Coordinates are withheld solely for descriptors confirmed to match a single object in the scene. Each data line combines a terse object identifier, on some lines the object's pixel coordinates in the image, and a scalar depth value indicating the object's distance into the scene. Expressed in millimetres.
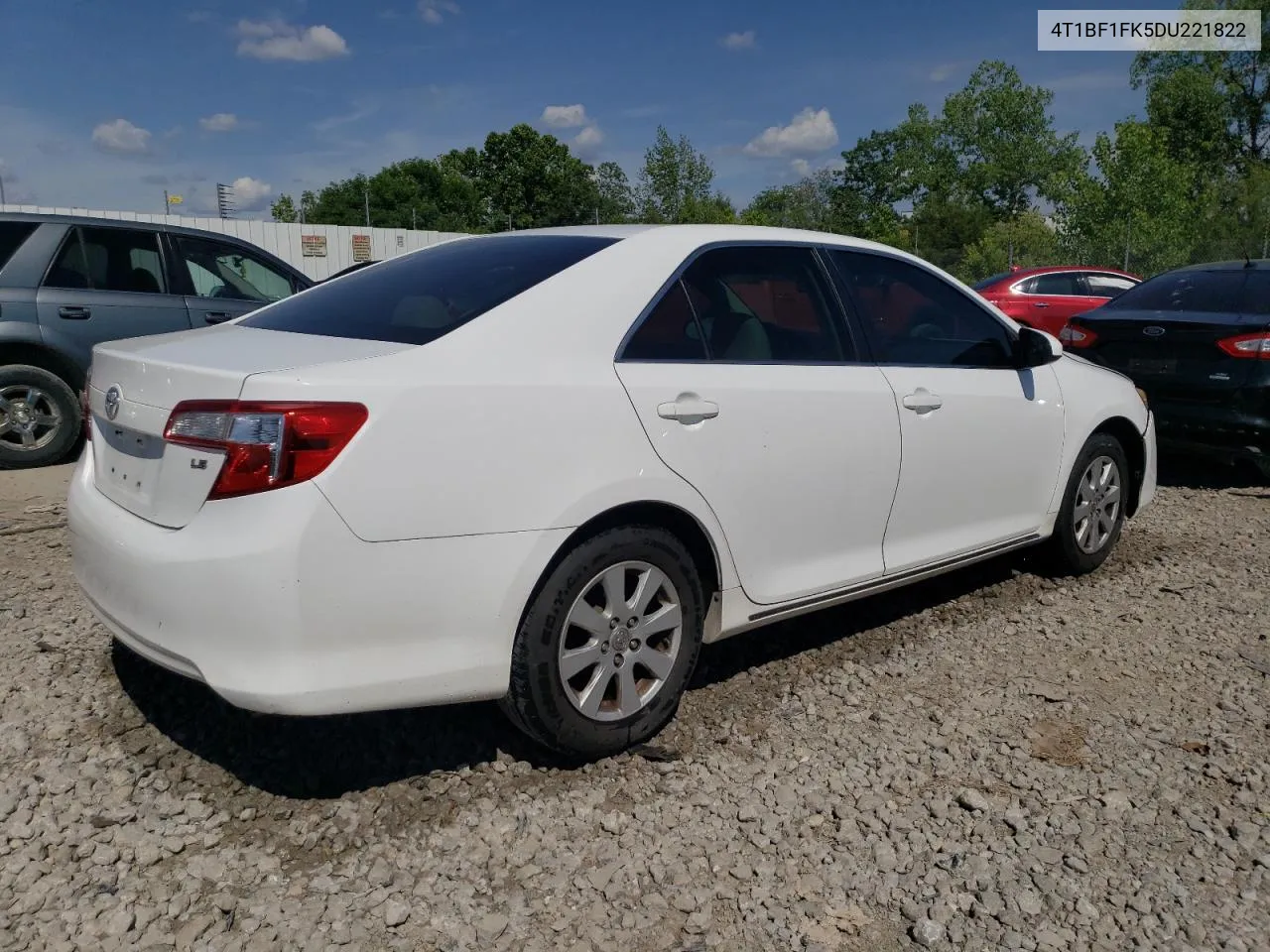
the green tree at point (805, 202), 68250
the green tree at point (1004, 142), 70688
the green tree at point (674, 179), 60188
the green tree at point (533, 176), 78688
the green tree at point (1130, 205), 29375
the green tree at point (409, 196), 77312
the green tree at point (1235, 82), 52219
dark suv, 6938
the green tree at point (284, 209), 84250
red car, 14148
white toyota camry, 2465
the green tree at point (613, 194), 63688
